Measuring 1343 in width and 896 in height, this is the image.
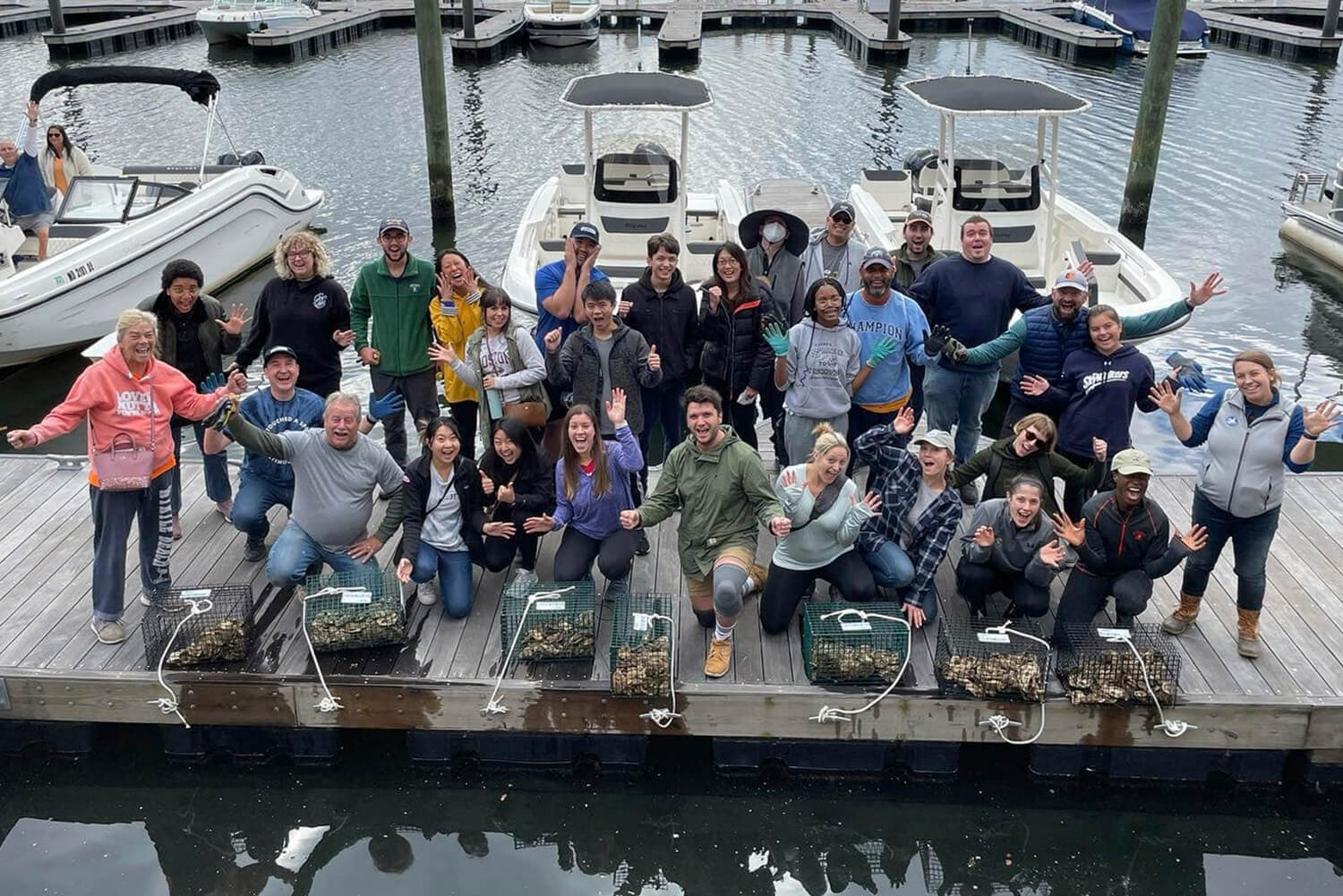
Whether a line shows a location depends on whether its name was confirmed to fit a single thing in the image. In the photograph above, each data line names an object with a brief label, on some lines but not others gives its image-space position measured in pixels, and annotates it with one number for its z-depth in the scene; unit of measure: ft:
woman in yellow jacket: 20.92
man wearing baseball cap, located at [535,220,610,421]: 20.62
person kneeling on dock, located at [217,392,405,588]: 17.90
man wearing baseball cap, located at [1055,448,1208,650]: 16.66
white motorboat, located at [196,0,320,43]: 92.27
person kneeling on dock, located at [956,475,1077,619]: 17.07
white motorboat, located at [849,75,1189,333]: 32.60
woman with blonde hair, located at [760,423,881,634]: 17.25
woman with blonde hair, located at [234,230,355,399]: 20.72
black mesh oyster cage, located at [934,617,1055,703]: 17.11
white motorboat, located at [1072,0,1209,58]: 86.63
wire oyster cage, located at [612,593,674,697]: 17.20
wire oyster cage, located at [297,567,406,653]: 17.94
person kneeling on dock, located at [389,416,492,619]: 18.10
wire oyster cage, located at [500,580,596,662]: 17.81
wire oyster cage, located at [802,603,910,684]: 17.31
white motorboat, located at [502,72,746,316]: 32.63
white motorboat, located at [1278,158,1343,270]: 45.09
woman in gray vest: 16.53
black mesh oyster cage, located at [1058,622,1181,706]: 17.06
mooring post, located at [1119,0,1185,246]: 43.60
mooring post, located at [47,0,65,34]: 87.45
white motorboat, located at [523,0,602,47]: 94.99
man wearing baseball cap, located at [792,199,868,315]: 22.76
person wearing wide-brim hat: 22.03
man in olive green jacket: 17.38
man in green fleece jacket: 21.16
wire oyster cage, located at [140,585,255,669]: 17.72
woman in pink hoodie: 17.08
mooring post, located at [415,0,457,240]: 46.75
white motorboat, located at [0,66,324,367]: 33.99
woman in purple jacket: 18.31
